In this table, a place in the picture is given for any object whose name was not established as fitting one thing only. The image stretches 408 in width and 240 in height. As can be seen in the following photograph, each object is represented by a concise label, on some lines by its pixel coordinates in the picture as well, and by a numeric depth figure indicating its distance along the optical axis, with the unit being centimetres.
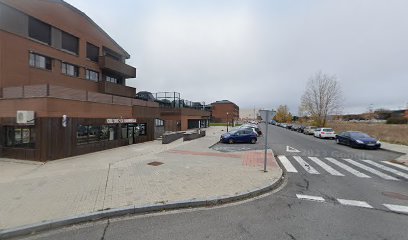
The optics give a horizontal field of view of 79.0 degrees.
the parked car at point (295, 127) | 5339
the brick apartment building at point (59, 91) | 1267
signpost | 953
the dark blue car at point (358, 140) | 1861
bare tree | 4547
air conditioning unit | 1205
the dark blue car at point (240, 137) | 2294
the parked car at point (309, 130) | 3975
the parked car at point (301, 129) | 4751
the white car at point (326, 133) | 3061
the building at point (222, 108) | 10988
